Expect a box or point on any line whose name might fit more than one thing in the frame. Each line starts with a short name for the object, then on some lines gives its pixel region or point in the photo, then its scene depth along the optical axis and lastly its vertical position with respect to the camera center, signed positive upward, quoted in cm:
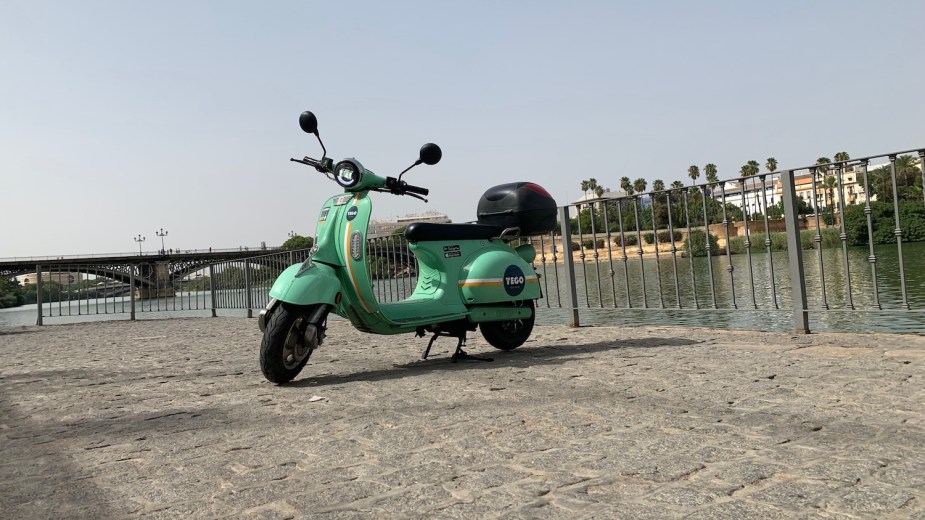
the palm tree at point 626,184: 11194 +1412
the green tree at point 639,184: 10556 +1331
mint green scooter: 434 +8
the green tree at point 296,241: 9438 +774
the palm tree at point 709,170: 9294 +1279
